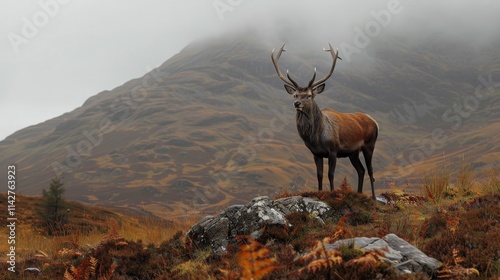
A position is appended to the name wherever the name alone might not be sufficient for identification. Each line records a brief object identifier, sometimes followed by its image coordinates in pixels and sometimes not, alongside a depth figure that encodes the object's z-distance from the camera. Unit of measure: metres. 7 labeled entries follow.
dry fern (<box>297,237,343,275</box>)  5.09
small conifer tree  25.11
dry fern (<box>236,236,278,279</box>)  4.52
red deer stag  11.42
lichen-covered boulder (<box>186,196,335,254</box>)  9.00
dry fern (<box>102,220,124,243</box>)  9.67
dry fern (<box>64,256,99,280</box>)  7.24
